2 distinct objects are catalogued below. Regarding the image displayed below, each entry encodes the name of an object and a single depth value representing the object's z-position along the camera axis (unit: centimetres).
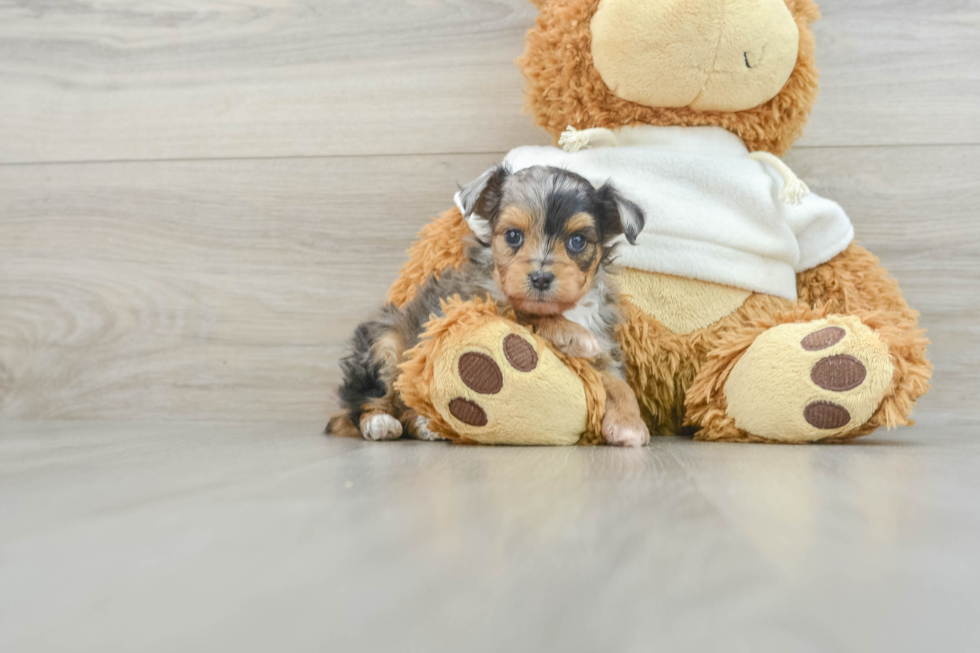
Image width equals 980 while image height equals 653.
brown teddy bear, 102
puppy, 100
